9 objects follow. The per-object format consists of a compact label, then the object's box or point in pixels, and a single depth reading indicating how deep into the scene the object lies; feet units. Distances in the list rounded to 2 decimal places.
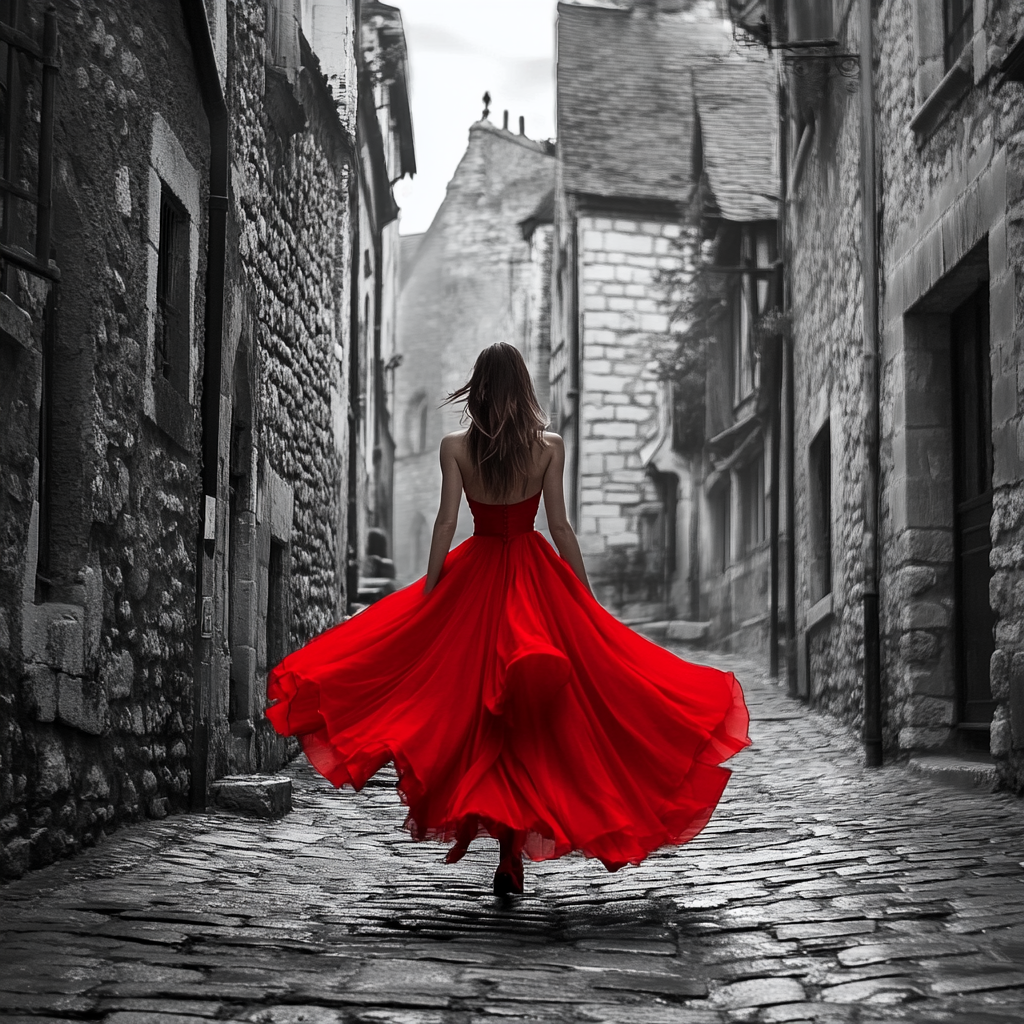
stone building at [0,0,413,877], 14.19
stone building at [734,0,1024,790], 20.92
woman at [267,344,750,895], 12.31
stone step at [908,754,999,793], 21.15
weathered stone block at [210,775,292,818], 20.58
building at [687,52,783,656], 47.78
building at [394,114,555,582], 114.83
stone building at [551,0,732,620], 66.44
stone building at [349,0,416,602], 49.37
